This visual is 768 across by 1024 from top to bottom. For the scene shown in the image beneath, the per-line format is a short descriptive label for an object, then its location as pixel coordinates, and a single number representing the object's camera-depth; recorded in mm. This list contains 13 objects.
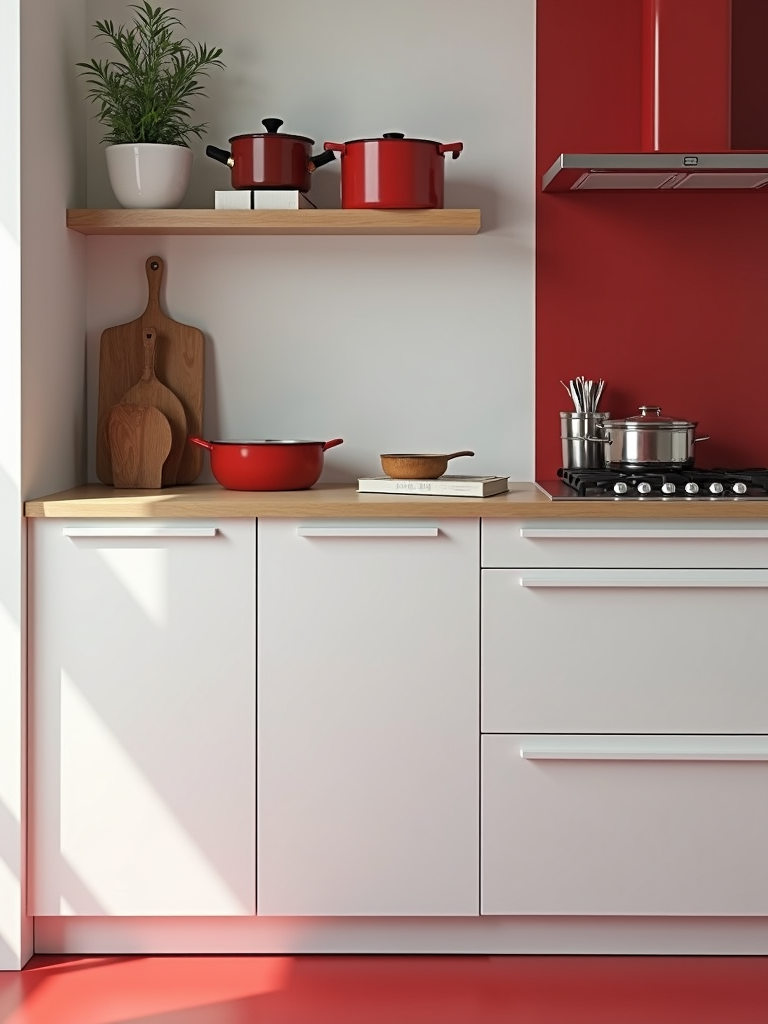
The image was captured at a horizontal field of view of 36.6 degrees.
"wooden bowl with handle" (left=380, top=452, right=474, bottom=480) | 2639
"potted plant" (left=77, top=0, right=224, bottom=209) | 2781
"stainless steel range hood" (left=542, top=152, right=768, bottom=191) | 2557
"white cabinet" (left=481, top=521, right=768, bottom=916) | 2416
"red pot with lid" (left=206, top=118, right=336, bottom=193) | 2746
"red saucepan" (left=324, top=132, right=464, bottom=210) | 2693
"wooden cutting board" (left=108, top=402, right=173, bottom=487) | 2834
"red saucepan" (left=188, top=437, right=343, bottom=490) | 2645
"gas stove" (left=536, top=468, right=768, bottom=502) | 2471
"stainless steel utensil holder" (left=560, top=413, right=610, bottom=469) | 2871
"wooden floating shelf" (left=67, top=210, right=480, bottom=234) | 2723
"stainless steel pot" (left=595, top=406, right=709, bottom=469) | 2688
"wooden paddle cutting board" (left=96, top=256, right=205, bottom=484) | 2977
